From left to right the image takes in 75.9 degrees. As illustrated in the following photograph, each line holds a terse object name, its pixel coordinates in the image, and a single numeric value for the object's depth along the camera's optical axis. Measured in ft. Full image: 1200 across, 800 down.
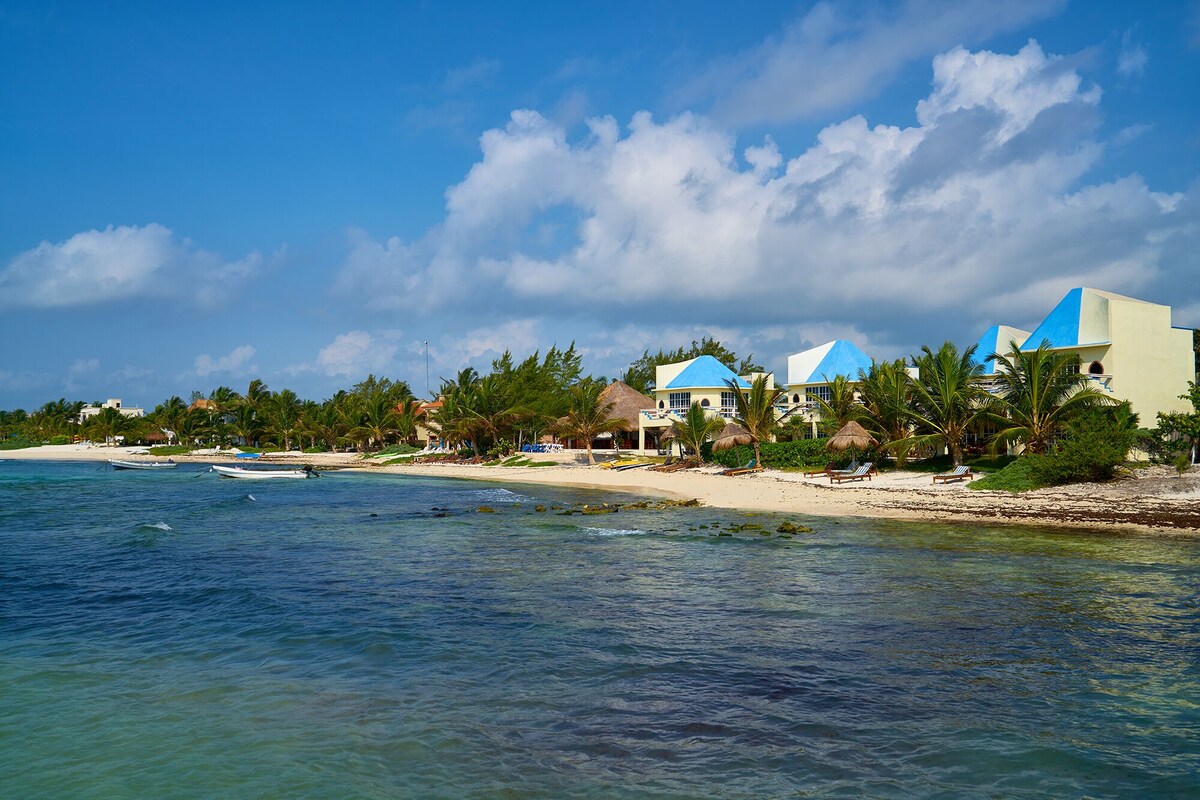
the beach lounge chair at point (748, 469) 122.47
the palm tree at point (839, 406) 114.42
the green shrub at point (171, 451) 280.31
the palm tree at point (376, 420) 234.17
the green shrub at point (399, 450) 221.66
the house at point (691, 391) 156.04
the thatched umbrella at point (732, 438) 126.21
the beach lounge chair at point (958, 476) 91.71
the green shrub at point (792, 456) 114.32
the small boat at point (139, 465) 206.49
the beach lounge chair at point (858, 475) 101.47
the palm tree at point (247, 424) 276.00
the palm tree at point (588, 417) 161.48
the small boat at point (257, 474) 152.05
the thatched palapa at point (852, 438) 102.22
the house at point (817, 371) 138.82
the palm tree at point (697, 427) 135.85
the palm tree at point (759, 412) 125.08
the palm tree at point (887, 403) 103.76
